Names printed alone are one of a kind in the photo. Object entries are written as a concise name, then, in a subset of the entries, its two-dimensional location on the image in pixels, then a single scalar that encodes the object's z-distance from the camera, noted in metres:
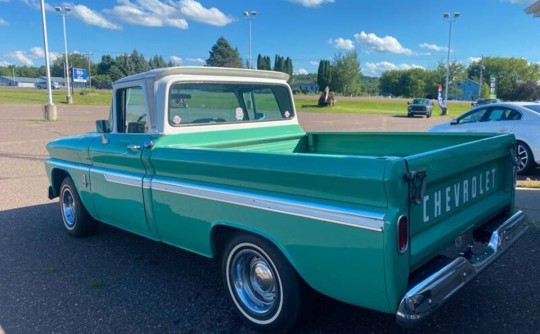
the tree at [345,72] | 71.50
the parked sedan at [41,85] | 117.90
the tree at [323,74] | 78.19
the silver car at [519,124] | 8.38
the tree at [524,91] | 63.58
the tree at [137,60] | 85.25
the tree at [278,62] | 113.38
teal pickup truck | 2.31
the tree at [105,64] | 103.07
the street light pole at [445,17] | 38.91
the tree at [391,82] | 128.27
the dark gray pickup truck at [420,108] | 33.35
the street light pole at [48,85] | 21.06
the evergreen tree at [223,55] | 75.70
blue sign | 57.04
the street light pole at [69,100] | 41.49
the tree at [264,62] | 93.26
